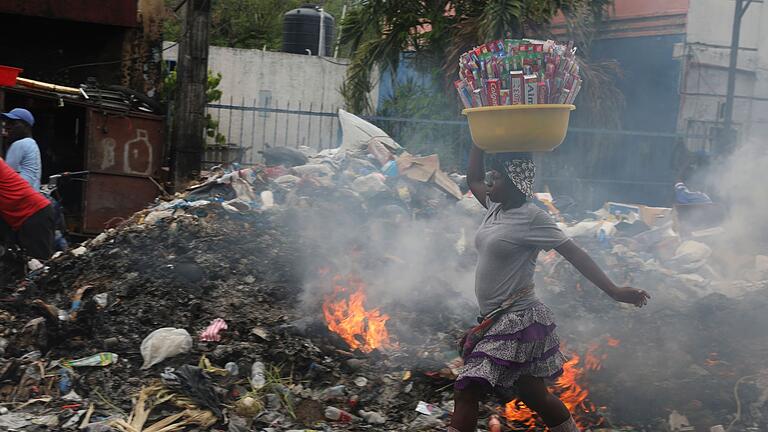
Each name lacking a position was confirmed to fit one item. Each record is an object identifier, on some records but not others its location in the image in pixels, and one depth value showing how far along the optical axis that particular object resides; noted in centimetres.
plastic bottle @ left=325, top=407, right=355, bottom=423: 488
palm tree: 1348
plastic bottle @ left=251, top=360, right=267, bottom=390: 512
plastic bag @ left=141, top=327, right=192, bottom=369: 536
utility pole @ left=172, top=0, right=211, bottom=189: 962
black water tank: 2195
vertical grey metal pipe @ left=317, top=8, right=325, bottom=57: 2178
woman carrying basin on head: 389
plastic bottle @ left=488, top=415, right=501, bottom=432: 459
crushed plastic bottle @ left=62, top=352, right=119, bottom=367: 535
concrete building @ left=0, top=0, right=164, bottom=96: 1308
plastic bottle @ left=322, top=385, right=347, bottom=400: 509
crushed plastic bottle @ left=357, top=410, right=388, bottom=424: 491
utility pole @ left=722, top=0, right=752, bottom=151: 1445
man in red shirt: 728
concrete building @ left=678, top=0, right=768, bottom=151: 1616
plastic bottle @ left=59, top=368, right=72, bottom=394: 510
